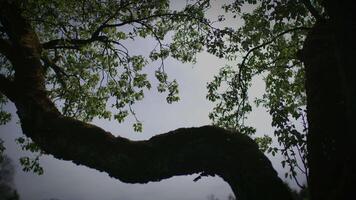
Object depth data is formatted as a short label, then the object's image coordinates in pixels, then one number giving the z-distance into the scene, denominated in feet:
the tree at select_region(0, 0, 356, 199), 15.38
